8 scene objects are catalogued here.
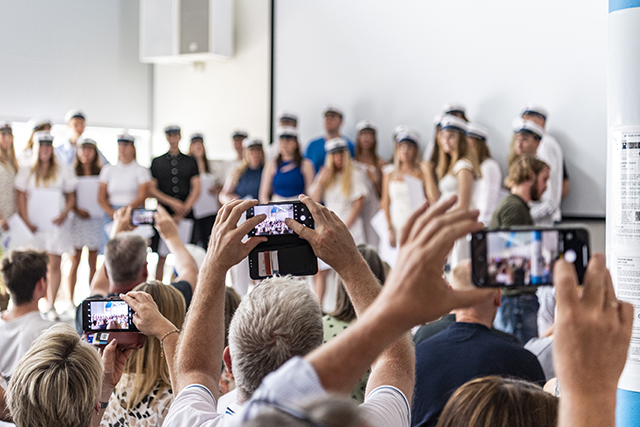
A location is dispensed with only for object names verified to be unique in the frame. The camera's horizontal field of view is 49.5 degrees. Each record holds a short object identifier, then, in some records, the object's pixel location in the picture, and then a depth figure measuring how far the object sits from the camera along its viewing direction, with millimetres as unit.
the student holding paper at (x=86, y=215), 6285
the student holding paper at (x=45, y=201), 5949
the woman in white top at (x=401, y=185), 5754
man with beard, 3590
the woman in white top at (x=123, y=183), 6176
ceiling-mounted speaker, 7852
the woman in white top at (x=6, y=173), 5879
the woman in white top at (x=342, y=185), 6059
